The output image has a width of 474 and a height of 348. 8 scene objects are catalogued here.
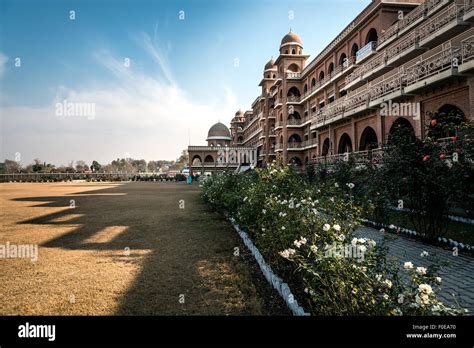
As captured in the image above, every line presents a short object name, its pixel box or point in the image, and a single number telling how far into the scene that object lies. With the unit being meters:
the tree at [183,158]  98.51
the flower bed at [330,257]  2.07
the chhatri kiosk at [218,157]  50.59
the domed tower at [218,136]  62.97
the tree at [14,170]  52.66
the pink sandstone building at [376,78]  11.45
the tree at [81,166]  78.78
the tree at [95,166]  75.94
